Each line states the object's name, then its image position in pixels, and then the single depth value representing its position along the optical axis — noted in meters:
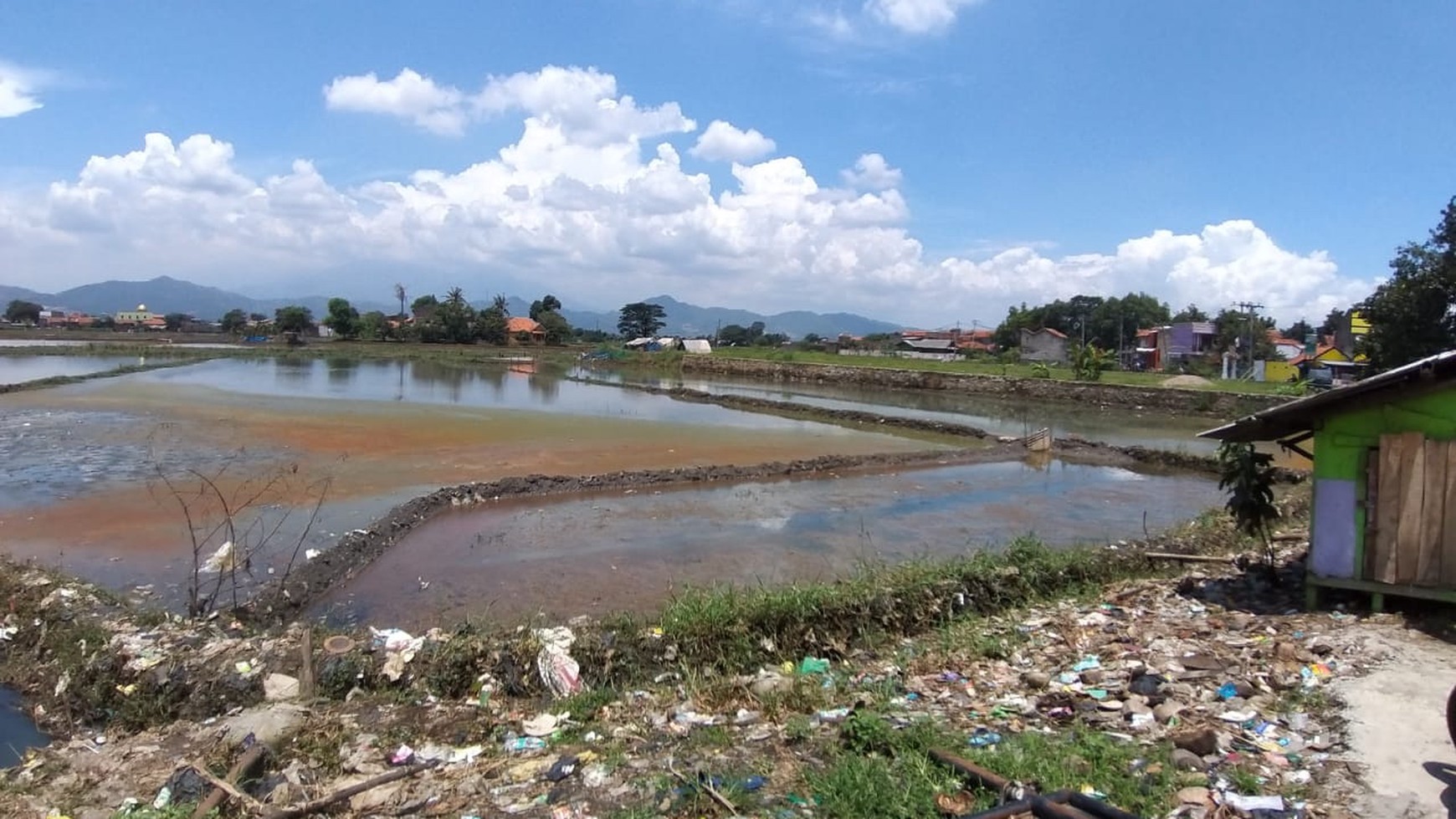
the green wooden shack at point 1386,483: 6.71
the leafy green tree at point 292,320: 97.19
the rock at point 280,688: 6.05
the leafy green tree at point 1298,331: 94.75
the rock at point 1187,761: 4.34
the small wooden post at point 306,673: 6.01
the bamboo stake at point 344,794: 4.16
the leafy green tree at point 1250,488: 8.80
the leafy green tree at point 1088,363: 45.56
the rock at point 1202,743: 4.55
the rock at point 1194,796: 4.02
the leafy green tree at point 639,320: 122.81
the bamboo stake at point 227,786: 4.22
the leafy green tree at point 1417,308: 27.39
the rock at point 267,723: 5.13
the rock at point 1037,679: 5.77
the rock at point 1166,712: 5.04
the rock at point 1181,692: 5.39
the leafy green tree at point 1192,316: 92.31
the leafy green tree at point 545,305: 107.94
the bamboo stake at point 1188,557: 9.41
